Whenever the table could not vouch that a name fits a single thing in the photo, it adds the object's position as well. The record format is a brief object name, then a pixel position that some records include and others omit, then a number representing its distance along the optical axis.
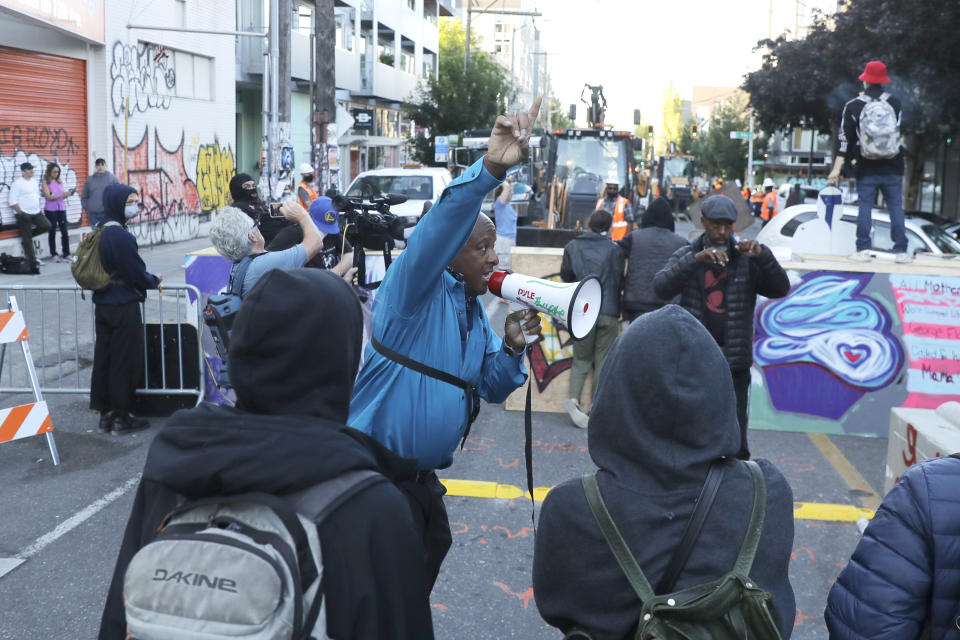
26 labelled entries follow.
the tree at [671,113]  145.75
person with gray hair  5.35
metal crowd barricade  7.79
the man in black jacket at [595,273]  7.68
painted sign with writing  7.79
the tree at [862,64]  22.03
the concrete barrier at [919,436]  4.27
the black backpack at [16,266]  15.06
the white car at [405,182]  20.25
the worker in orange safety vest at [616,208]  15.27
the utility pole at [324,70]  15.55
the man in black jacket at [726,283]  5.63
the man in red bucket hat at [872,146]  9.65
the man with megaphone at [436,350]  2.73
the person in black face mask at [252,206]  6.38
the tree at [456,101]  42.69
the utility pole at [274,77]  18.11
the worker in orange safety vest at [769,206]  28.09
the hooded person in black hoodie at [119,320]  6.98
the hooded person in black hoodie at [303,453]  1.68
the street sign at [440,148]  36.09
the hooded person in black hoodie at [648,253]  7.34
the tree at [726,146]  74.81
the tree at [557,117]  103.49
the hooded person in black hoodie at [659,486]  1.99
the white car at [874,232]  11.86
